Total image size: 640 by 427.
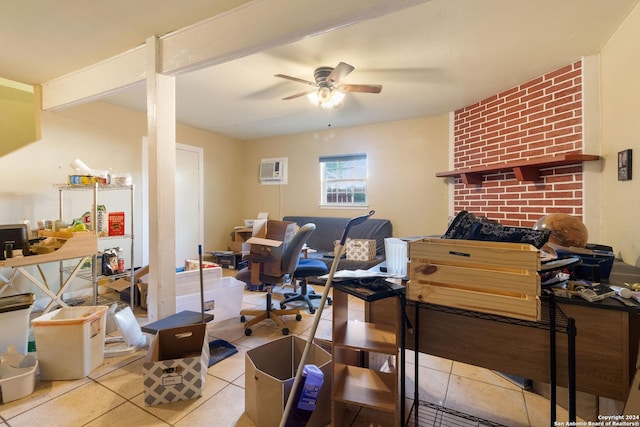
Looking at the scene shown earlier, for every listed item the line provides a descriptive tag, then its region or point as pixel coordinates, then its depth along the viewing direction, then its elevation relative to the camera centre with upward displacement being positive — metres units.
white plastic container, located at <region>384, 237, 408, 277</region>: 3.24 -0.51
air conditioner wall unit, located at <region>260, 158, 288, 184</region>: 5.25 +0.76
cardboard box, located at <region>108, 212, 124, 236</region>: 2.61 -0.10
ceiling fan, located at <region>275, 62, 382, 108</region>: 2.52 +1.12
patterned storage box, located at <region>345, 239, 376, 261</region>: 3.80 -0.52
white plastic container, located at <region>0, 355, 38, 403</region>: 1.60 -0.94
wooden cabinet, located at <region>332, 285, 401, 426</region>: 1.32 -0.81
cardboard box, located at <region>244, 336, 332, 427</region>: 1.35 -0.87
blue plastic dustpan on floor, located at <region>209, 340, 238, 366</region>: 2.07 -1.05
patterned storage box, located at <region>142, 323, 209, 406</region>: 1.58 -0.91
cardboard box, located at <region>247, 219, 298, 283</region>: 2.53 -0.36
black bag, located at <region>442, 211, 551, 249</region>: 1.21 -0.10
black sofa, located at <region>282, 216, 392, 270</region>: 3.83 -0.37
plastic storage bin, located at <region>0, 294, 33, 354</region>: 1.87 -0.71
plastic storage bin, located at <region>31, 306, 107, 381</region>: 1.77 -0.83
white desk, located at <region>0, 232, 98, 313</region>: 2.00 -0.31
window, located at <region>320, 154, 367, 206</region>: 4.68 +0.52
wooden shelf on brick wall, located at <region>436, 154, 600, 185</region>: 2.35 +0.41
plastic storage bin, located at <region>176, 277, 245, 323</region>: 2.51 -0.79
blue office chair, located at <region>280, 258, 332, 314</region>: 2.86 -0.63
